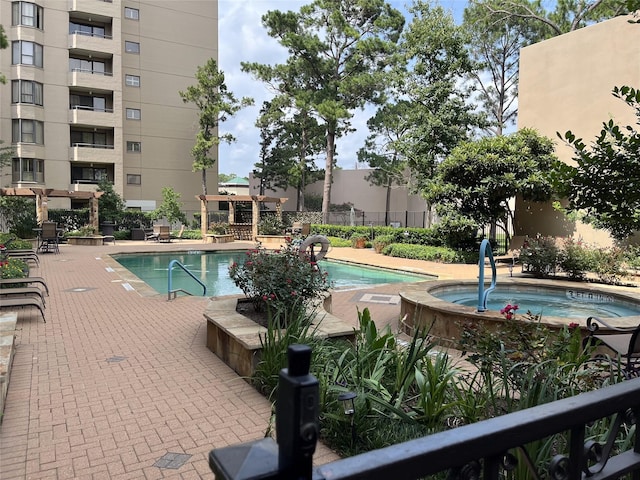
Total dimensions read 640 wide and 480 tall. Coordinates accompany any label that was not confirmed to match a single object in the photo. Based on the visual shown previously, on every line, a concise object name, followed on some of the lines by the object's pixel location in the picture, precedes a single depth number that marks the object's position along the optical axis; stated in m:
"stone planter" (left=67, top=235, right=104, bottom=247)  22.69
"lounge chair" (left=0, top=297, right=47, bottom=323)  6.79
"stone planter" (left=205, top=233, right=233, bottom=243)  25.20
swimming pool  12.89
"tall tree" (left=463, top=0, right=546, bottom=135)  27.86
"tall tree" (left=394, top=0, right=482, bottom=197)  19.61
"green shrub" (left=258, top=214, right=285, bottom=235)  26.84
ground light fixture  3.17
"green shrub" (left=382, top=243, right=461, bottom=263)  16.62
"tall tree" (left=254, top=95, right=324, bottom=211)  30.48
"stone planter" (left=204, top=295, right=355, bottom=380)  4.64
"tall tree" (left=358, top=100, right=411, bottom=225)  29.61
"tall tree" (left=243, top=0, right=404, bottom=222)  27.58
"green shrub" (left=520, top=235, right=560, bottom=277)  12.00
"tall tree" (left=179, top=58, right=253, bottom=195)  31.56
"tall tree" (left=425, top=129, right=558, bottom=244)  15.66
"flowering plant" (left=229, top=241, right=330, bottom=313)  5.54
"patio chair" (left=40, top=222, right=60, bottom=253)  18.05
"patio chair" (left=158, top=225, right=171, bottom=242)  24.42
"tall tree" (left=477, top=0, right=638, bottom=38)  25.36
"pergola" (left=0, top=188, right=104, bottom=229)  22.11
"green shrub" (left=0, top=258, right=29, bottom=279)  8.76
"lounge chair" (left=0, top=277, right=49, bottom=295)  7.63
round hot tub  6.32
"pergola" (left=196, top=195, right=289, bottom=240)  26.11
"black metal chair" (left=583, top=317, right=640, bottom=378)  3.47
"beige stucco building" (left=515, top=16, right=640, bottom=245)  14.69
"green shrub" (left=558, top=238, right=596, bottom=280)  11.70
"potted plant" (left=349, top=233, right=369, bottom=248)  23.48
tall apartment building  29.69
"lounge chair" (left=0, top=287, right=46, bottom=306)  7.14
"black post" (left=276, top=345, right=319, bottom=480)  0.77
